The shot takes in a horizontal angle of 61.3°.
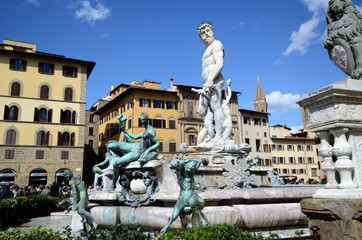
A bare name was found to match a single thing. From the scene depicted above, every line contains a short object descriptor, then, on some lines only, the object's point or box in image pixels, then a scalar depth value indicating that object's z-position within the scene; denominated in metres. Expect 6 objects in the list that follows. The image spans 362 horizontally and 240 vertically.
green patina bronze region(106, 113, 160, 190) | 5.60
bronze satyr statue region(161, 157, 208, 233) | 4.32
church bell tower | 90.00
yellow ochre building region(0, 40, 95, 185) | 34.53
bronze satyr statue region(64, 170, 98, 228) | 5.08
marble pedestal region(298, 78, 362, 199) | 3.52
